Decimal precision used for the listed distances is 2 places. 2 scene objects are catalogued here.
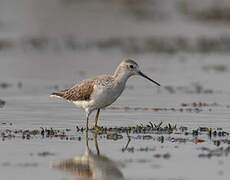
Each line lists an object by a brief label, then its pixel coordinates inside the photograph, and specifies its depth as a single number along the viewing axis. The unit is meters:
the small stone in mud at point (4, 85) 21.78
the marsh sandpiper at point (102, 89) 14.41
